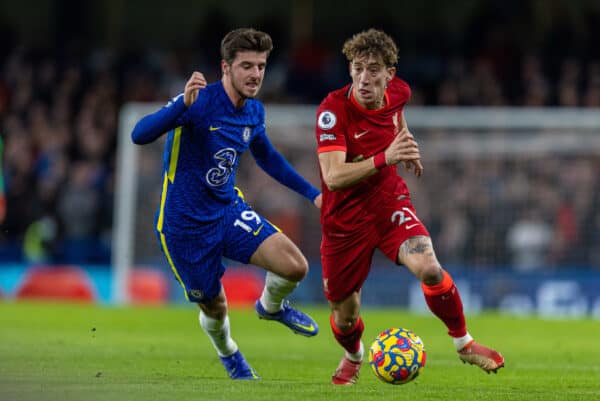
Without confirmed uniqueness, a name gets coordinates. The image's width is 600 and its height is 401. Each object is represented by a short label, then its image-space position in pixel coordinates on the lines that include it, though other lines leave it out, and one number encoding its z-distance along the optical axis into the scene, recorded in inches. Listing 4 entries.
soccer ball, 656.4
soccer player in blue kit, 708.7
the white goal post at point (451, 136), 1509.6
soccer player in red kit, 676.1
